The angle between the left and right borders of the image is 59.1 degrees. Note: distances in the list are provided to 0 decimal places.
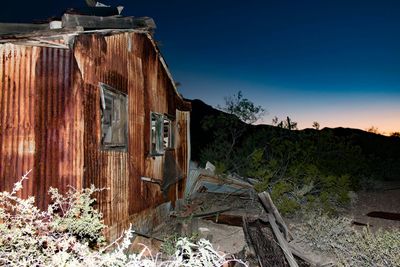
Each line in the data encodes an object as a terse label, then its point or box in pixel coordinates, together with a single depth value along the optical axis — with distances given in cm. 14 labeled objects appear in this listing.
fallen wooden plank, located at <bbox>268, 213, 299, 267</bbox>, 544
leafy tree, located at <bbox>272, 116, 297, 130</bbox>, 1803
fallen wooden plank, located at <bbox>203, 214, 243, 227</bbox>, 1016
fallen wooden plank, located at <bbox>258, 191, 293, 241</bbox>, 723
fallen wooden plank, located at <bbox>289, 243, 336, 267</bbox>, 619
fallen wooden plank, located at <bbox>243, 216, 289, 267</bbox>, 621
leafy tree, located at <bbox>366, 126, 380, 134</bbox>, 3374
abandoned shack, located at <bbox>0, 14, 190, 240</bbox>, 548
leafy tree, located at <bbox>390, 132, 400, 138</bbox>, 3975
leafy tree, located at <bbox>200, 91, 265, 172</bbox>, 1853
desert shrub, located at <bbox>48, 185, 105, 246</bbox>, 379
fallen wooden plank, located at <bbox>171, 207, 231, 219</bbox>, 1026
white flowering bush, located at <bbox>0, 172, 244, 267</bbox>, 308
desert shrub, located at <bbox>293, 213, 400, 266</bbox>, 543
